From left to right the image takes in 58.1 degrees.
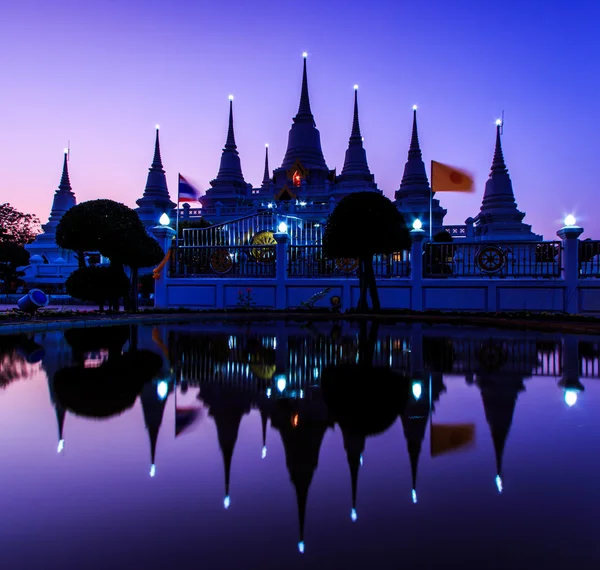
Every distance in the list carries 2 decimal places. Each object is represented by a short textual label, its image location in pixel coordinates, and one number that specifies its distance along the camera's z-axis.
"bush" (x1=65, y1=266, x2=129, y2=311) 16.95
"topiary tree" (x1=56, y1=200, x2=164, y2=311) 16.67
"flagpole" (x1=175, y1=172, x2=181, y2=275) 20.77
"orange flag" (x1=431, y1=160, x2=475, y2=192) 22.88
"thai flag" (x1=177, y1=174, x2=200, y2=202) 22.44
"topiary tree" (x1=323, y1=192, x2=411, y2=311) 16.83
